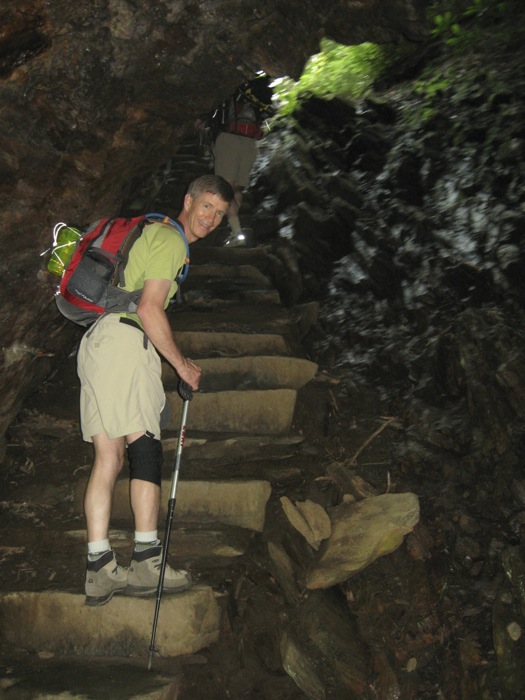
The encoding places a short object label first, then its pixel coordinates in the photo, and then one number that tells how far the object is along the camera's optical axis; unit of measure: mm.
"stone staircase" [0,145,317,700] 3246
